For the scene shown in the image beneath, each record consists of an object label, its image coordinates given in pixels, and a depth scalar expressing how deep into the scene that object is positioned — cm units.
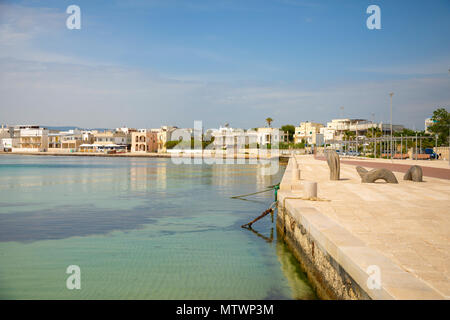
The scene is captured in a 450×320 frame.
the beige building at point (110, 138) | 13375
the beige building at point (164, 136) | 12425
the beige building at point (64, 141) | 13975
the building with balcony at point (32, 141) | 14500
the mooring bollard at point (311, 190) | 1141
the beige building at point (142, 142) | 12644
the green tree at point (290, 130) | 14700
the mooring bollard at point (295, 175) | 1802
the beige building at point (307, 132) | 13185
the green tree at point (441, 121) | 5609
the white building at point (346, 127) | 10643
